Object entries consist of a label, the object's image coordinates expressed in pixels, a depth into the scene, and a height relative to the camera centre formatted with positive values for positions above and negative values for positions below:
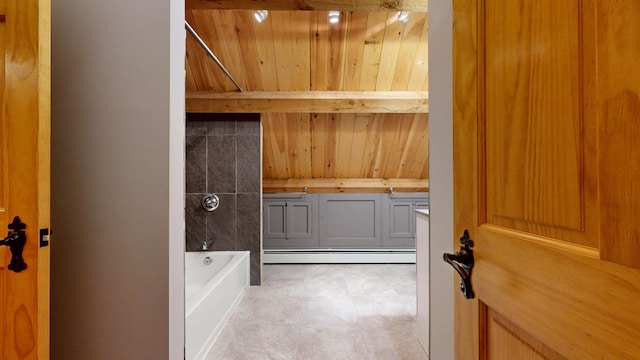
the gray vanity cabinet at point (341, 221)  4.72 -0.60
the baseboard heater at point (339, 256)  4.66 -1.13
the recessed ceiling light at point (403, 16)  2.61 +1.41
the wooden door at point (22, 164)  0.95 +0.06
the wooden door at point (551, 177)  0.45 +0.01
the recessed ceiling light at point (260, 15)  2.56 +1.41
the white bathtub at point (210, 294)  2.07 -1.00
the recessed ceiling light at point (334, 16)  2.72 +1.47
